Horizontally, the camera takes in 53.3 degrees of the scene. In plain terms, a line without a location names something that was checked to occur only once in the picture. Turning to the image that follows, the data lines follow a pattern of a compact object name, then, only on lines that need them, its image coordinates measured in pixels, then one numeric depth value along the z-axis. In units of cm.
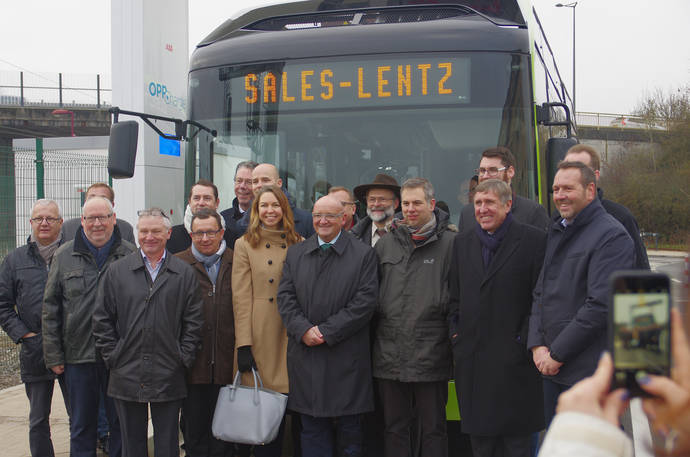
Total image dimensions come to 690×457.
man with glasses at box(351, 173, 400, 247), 502
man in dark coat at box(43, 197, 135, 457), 466
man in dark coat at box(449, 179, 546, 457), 400
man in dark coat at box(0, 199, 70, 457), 483
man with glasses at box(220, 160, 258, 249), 544
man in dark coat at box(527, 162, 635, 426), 356
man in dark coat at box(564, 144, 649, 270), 395
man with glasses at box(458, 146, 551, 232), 444
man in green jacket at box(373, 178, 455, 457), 434
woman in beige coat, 455
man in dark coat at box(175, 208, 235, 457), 460
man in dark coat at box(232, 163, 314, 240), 516
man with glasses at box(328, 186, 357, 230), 514
